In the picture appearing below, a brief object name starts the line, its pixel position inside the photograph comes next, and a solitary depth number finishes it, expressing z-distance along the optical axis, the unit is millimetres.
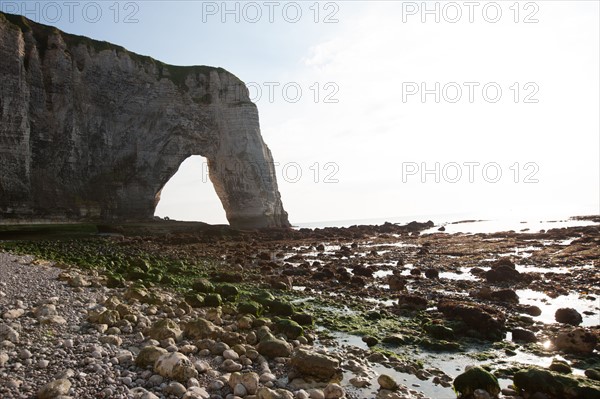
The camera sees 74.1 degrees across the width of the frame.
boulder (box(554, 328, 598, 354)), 8758
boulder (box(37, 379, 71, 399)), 5121
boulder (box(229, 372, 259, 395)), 6242
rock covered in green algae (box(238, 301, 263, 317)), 11289
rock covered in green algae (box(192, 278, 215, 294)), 14305
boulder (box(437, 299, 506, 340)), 10188
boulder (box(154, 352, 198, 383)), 6375
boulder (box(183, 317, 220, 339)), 8656
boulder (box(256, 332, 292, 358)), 8047
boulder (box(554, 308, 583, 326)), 11000
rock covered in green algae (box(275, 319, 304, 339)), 9508
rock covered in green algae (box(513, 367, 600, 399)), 6402
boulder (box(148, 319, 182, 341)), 8312
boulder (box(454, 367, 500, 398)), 6719
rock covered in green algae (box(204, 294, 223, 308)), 12352
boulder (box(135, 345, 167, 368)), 6676
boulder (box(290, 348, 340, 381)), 7137
